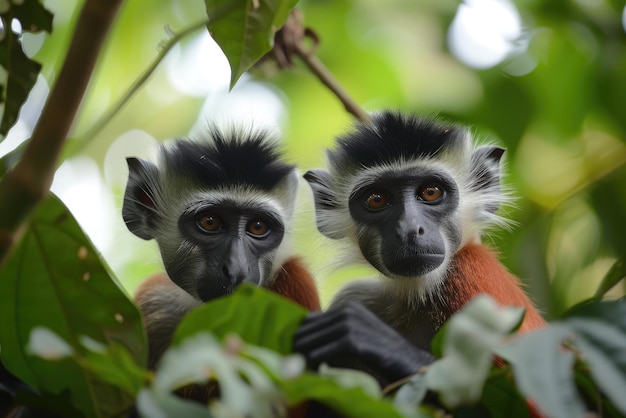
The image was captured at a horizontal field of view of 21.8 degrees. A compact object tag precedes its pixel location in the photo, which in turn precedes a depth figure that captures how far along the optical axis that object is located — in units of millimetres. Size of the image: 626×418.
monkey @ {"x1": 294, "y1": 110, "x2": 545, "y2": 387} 8172
